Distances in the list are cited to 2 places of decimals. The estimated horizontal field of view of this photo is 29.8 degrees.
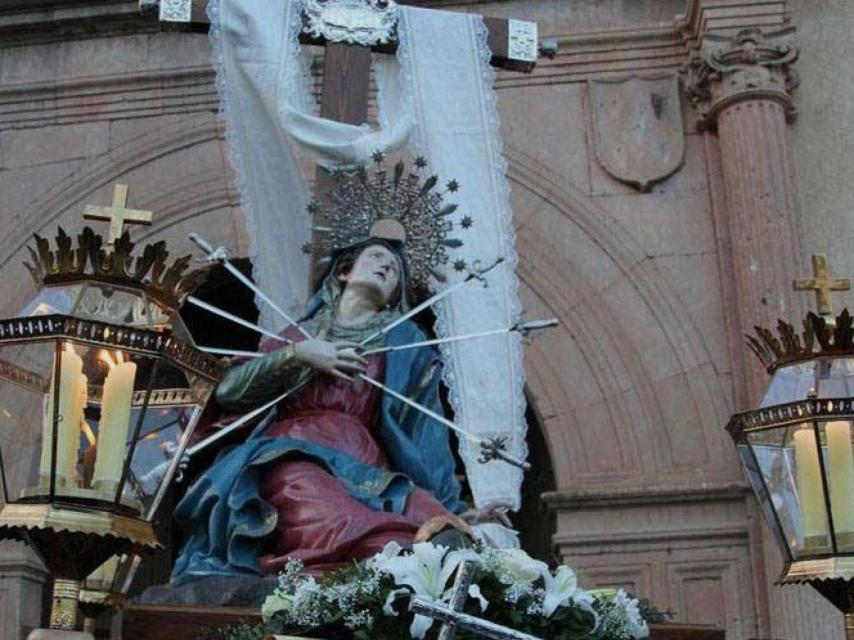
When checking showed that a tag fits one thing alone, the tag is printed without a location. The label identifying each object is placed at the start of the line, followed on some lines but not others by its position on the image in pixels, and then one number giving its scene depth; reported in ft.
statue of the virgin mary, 16.53
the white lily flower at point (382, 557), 13.37
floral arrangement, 12.99
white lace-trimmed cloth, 20.66
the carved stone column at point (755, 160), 30.89
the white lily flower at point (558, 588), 13.34
